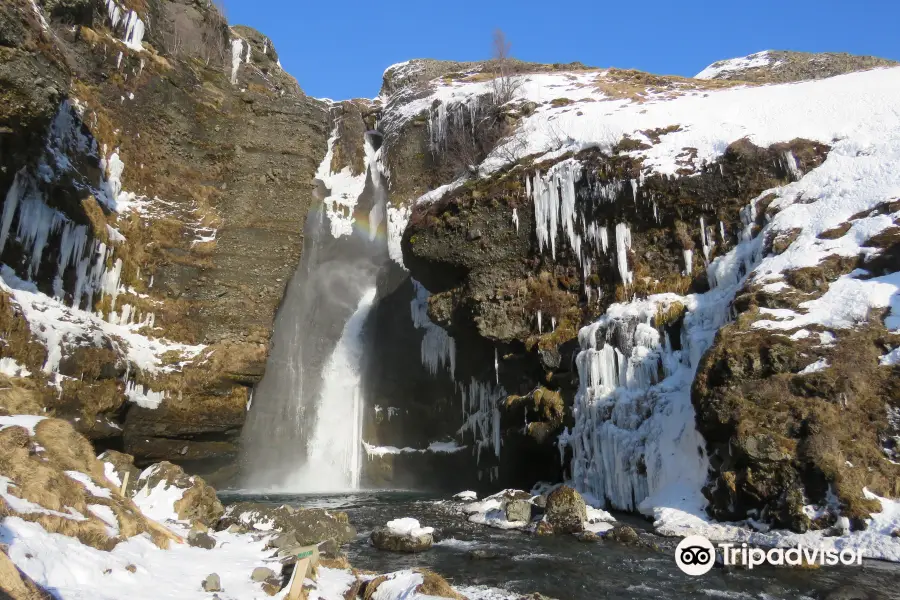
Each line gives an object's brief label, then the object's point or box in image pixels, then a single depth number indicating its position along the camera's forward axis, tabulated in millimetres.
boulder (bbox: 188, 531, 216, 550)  10077
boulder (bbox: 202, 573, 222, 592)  7559
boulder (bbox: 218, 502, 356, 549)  12773
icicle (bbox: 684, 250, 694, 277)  21656
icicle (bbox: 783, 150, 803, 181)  20609
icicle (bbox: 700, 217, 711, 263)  21438
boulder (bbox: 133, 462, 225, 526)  12445
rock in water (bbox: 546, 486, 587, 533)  14711
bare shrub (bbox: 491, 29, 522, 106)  34156
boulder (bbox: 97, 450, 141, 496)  12094
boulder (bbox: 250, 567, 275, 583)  8352
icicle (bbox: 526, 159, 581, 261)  23633
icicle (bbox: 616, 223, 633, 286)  22250
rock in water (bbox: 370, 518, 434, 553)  12984
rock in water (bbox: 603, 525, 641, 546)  13078
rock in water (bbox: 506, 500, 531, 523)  15883
